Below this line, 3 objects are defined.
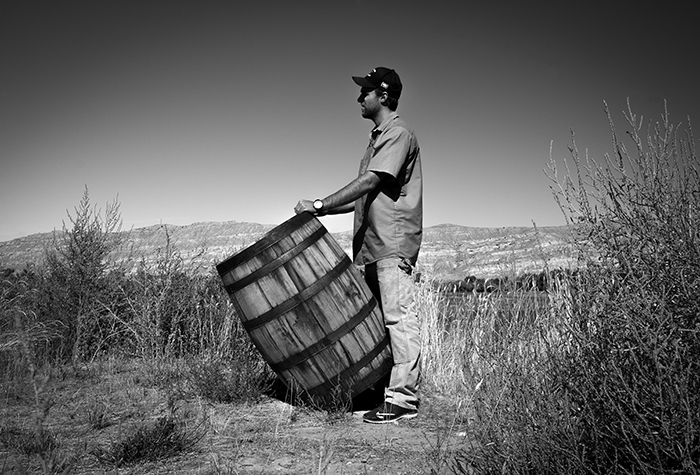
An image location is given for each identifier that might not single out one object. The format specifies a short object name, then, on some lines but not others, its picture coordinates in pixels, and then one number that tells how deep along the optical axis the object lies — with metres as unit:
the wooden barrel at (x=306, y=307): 3.62
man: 3.82
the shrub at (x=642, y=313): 1.87
